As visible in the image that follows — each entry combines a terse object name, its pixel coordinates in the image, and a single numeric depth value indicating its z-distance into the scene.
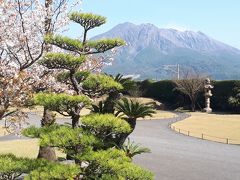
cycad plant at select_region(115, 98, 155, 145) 12.62
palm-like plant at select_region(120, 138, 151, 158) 14.88
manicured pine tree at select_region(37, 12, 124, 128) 11.80
